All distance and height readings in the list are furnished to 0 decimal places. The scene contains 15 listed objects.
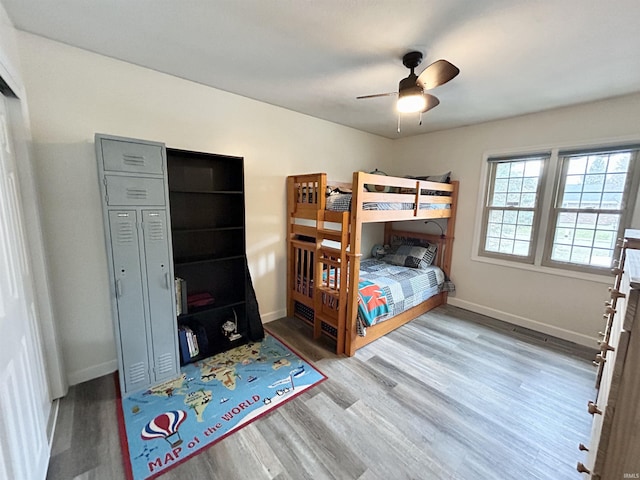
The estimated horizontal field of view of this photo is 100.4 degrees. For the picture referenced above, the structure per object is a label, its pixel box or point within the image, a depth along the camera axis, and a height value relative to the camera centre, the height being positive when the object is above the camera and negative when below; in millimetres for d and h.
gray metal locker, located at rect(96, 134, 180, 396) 1766 -408
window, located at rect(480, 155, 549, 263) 3080 -5
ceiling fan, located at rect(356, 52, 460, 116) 1662 +821
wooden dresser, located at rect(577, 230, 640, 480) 745 -583
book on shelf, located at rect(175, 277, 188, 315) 2205 -803
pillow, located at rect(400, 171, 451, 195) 3455 +354
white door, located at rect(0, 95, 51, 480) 1055 -751
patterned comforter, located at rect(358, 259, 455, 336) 2601 -948
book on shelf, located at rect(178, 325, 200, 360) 2279 -1233
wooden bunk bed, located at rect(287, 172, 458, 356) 2438 -385
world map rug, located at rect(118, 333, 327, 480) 1537 -1428
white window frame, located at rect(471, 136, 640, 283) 2498 +11
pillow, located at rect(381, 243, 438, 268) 3635 -723
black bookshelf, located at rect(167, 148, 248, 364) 2389 -431
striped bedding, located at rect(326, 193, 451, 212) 2508 -15
